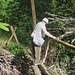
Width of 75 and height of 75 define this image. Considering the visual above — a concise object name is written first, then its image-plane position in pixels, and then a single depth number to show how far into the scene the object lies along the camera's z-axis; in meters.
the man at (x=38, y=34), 3.05
